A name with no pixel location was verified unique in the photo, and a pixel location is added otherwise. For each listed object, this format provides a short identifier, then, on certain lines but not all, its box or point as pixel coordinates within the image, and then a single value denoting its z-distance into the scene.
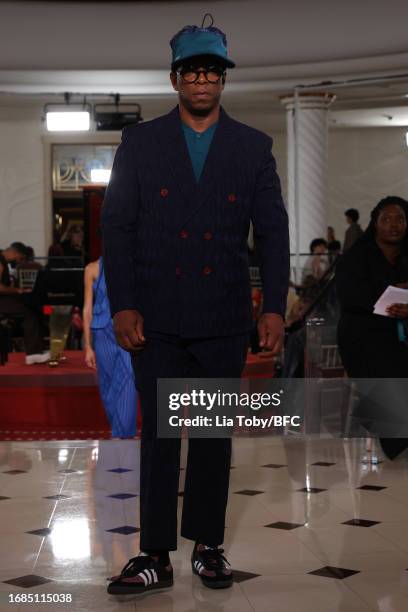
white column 14.99
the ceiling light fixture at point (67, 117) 15.36
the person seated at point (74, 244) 17.31
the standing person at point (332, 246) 13.90
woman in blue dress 6.20
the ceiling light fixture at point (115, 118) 15.17
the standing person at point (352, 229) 15.16
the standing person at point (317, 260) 13.76
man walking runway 3.19
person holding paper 6.15
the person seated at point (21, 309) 10.66
